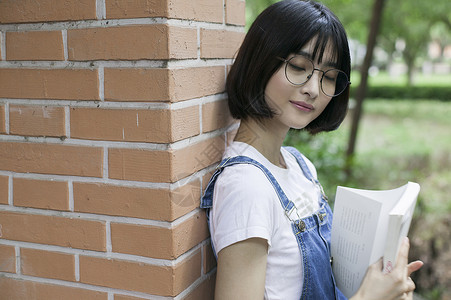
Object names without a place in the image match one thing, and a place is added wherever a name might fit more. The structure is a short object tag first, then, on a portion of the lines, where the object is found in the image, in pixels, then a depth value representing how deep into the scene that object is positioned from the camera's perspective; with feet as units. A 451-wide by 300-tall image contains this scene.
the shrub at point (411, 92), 59.02
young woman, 6.03
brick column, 5.85
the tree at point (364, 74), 16.80
